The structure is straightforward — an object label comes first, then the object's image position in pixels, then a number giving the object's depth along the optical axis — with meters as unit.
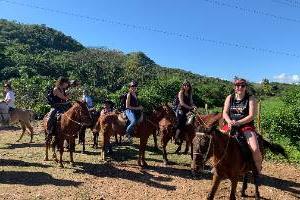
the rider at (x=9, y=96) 19.06
